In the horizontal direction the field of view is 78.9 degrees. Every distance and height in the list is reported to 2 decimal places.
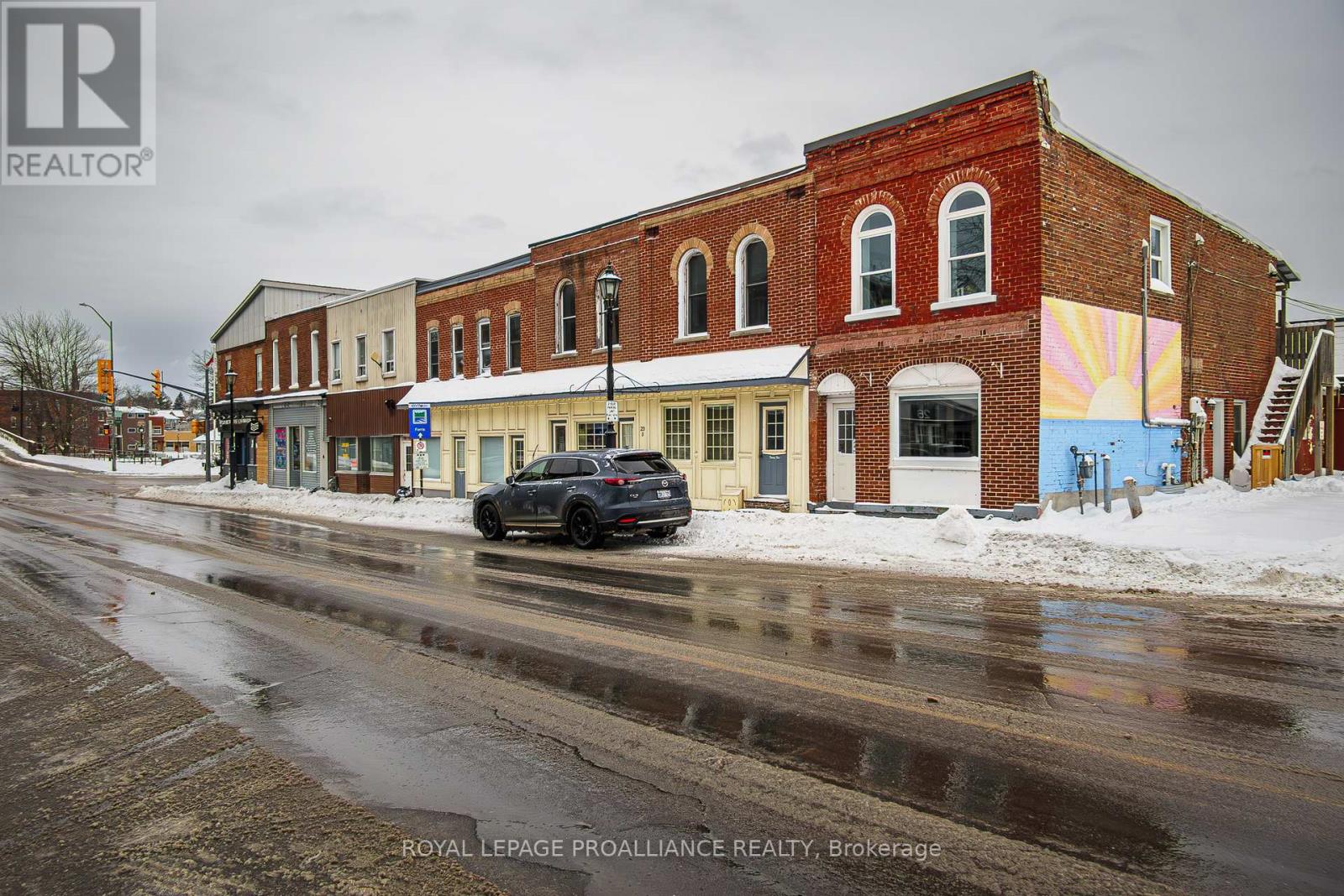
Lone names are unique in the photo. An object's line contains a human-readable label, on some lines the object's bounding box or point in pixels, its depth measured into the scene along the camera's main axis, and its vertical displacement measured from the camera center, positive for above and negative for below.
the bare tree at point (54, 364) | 70.38 +8.27
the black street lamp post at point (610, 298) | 16.78 +3.18
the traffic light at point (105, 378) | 35.81 +3.55
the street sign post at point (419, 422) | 22.73 +0.92
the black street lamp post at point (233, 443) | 36.84 +0.68
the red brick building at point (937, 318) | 14.84 +2.84
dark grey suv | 14.57 -0.81
